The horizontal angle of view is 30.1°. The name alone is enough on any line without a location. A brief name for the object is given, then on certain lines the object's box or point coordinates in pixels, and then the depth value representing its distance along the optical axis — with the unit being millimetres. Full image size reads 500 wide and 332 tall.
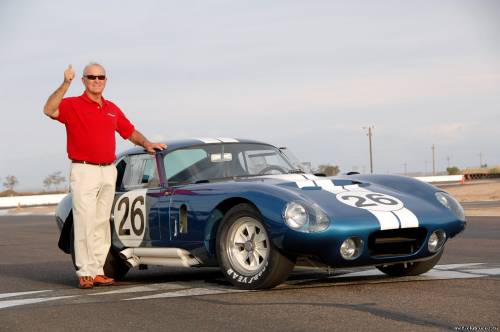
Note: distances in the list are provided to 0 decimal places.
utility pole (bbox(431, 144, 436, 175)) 135150
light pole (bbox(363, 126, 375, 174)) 96600
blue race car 7109
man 8383
